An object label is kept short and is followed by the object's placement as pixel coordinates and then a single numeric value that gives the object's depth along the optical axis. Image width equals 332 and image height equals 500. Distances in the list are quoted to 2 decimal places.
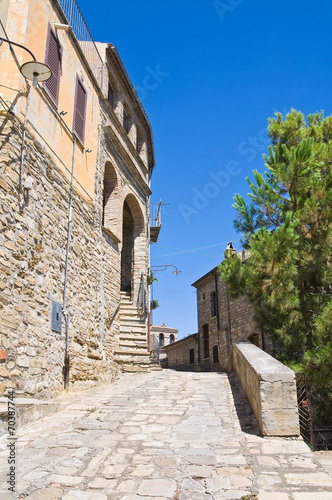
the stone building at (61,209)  5.09
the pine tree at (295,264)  6.93
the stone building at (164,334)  41.28
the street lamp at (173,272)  11.53
